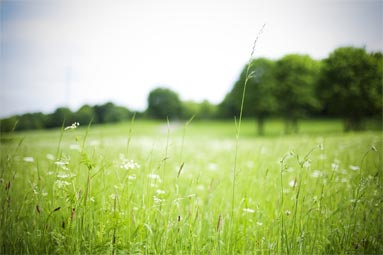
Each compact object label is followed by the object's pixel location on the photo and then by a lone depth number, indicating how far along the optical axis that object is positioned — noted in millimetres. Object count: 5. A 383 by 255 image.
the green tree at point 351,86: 27719
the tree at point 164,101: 77625
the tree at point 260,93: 42000
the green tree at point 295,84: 39844
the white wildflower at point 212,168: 6073
